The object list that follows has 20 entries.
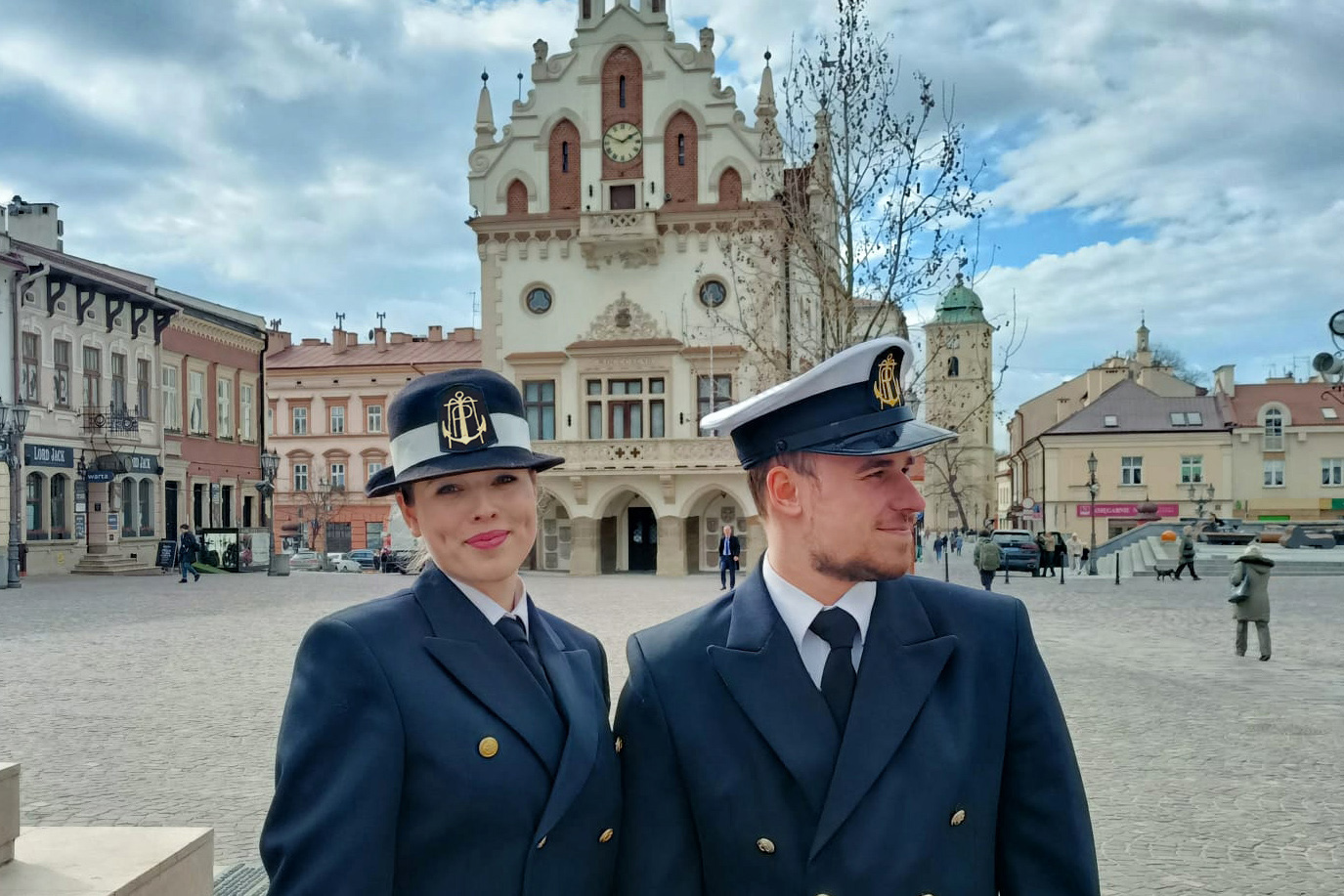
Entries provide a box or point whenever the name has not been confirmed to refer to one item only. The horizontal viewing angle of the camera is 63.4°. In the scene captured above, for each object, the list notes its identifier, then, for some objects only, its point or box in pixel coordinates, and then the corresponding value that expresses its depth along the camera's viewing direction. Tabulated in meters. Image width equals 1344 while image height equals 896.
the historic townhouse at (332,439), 55.69
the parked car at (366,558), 44.88
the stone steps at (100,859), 3.53
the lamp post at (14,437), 25.30
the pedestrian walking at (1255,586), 13.20
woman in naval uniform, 2.18
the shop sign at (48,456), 29.27
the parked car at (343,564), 42.97
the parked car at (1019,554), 33.69
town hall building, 33.75
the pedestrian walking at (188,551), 29.11
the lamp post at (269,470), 36.31
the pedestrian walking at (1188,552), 30.16
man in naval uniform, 2.18
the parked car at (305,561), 44.25
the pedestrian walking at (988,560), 23.03
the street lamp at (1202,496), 56.44
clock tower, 82.81
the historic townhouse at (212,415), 36.59
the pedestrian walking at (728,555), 25.47
